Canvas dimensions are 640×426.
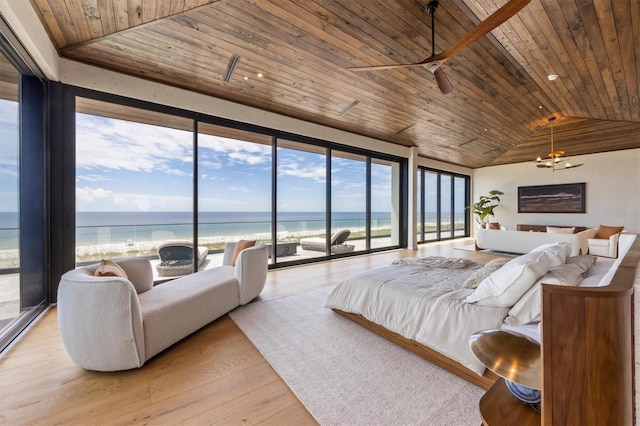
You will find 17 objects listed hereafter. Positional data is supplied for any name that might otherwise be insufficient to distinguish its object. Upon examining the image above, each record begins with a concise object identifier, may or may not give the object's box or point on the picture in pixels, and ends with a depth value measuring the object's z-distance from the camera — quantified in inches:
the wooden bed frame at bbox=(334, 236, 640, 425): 29.5
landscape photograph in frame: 327.3
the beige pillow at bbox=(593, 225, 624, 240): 252.2
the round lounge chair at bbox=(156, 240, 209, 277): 159.6
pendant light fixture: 259.2
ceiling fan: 76.0
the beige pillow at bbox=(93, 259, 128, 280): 81.2
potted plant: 360.8
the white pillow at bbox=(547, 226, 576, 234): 286.8
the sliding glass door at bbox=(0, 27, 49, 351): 91.9
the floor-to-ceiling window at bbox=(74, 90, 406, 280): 140.6
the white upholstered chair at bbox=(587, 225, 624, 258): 231.9
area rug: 60.3
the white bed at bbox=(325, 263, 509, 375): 72.1
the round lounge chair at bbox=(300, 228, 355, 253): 240.1
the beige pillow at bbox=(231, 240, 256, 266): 139.7
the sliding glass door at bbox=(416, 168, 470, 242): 350.6
